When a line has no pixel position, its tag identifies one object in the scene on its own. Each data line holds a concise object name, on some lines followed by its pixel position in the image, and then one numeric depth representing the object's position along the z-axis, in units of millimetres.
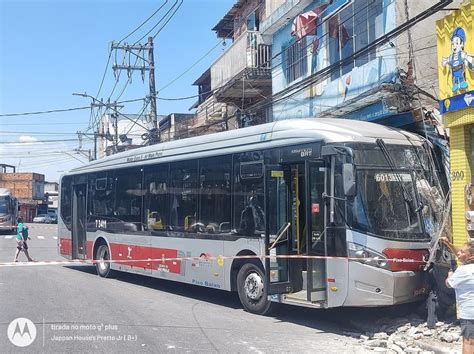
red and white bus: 7832
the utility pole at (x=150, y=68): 25531
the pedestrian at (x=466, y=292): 5270
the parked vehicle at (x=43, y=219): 73312
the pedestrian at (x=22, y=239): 18562
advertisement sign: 7762
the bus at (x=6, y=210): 39531
